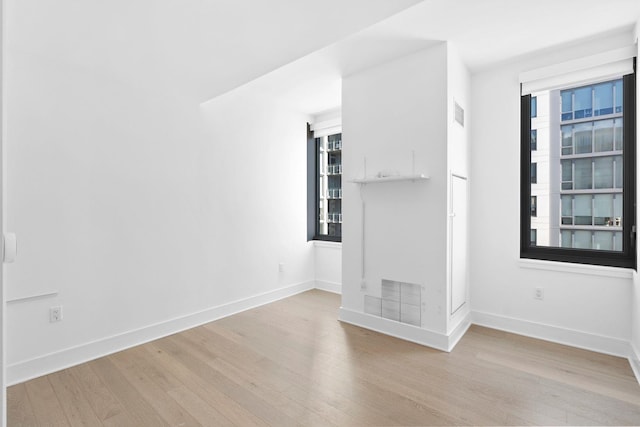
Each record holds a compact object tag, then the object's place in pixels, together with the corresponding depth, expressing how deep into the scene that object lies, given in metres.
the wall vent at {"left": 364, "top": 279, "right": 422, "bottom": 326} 2.73
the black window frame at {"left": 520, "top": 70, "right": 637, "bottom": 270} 2.49
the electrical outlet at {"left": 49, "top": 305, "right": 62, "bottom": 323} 2.29
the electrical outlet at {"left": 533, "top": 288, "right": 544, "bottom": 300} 2.80
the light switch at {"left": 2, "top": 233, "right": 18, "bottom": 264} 0.62
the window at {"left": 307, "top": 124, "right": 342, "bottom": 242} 4.51
